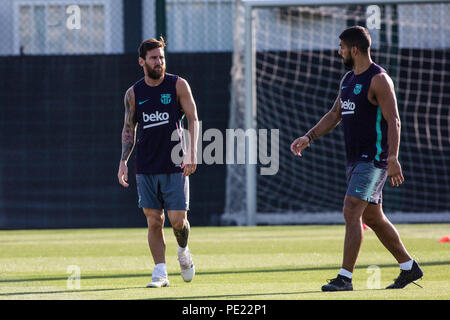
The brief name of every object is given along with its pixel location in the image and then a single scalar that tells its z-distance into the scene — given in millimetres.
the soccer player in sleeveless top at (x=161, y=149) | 14422
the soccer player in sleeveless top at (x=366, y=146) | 13141
